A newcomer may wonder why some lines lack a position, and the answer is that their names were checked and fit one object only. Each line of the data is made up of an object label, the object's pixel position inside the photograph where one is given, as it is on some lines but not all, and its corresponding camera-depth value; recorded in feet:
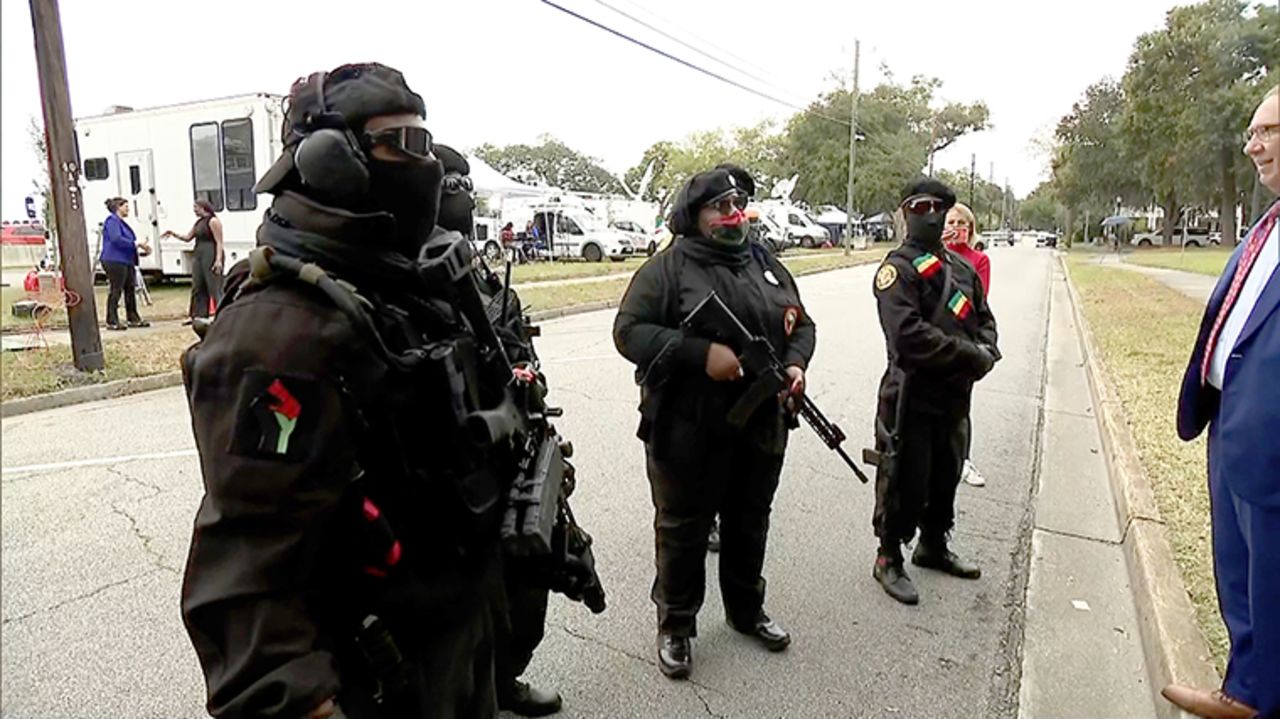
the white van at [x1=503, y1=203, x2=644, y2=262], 94.38
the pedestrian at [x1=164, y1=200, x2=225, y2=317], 36.22
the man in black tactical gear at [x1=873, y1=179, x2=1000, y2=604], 11.82
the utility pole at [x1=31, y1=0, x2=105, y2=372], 23.22
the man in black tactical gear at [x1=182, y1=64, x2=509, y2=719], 4.39
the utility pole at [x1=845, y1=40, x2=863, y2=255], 115.33
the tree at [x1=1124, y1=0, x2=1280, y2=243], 55.57
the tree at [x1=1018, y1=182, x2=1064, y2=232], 368.46
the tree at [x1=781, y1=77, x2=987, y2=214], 159.33
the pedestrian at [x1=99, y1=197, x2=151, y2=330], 35.27
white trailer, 43.52
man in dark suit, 7.41
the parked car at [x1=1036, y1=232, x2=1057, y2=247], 221.25
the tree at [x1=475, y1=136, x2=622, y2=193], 315.17
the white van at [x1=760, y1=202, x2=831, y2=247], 142.82
